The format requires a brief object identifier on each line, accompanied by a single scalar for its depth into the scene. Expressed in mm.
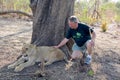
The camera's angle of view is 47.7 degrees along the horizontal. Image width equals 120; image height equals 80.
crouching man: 2730
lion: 2699
